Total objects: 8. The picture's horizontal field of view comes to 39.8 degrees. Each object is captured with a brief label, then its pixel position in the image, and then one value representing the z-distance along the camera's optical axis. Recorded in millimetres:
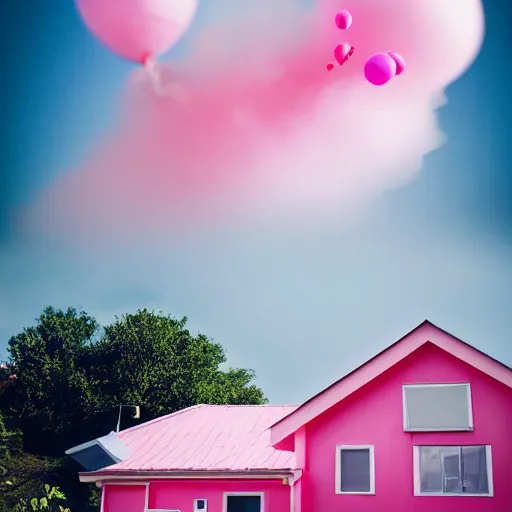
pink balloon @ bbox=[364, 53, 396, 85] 11113
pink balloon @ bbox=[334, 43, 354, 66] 11906
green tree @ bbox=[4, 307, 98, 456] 28734
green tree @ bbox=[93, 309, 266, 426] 29219
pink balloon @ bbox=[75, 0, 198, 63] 12281
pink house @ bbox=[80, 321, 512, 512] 12914
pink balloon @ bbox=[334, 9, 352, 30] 11859
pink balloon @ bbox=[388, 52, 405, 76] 11516
